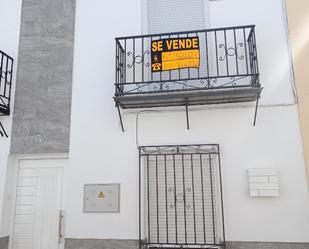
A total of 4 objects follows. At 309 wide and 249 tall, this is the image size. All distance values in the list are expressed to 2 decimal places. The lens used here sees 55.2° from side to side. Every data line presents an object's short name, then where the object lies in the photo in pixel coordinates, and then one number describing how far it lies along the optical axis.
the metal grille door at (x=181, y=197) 3.99
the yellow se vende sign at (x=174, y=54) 4.06
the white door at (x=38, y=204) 4.46
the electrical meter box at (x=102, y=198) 4.15
